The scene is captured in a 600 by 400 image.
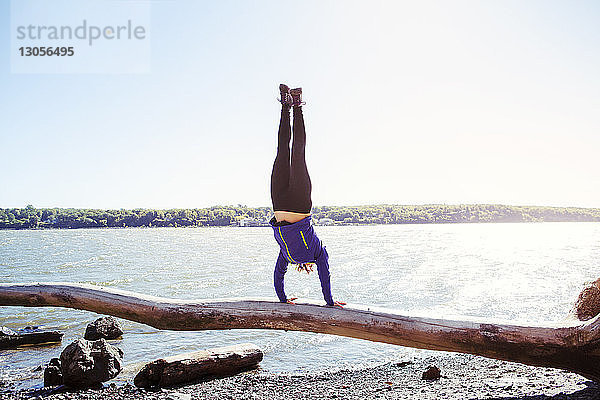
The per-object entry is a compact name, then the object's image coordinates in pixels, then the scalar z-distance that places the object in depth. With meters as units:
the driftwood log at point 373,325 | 5.15
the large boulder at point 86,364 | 8.91
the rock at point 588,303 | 6.12
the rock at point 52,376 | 9.02
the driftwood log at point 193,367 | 8.74
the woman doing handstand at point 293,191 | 5.50
